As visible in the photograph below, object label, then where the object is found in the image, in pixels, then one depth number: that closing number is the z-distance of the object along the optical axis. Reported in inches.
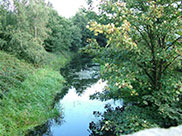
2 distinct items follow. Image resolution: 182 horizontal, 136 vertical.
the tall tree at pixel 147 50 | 191.0
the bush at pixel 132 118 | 206.4
